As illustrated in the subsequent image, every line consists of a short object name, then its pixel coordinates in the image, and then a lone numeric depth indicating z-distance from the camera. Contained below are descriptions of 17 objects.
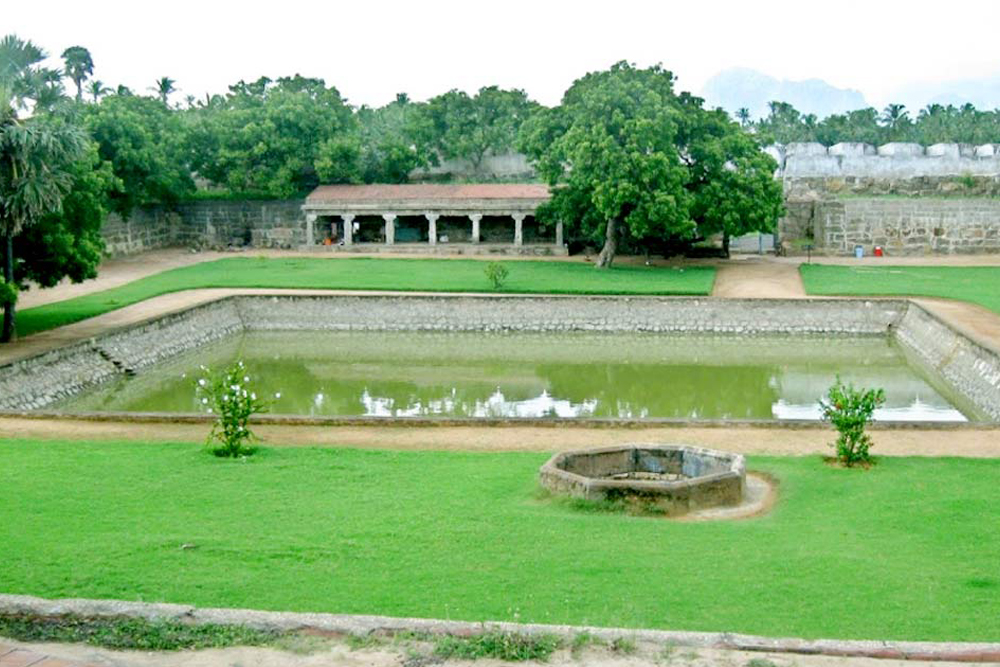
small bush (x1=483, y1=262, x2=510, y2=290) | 32.91
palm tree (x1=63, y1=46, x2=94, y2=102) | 62.97
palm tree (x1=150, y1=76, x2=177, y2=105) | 63.50
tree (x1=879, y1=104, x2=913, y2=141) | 63.16
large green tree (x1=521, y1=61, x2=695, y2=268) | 35.44
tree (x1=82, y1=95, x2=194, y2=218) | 40.66
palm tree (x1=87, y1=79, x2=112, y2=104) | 52.88
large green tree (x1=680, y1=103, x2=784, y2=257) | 36.16
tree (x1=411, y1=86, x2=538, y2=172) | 54.62
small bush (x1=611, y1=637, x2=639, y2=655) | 7.20
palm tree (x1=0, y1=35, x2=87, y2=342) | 21.66
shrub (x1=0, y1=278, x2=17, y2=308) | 21.83
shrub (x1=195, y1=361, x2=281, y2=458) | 13.88
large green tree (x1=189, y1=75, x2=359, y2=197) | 47.12
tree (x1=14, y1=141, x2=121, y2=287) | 24.05
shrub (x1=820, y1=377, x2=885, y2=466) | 13.30
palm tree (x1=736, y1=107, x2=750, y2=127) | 81.36
